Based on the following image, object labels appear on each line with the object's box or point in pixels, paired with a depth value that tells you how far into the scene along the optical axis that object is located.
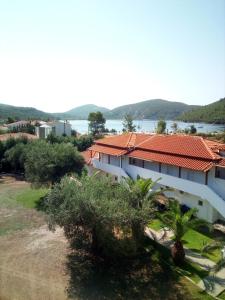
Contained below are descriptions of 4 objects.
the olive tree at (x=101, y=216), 13.30
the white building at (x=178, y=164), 18.54
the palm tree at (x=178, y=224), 14.34
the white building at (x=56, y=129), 54.63
